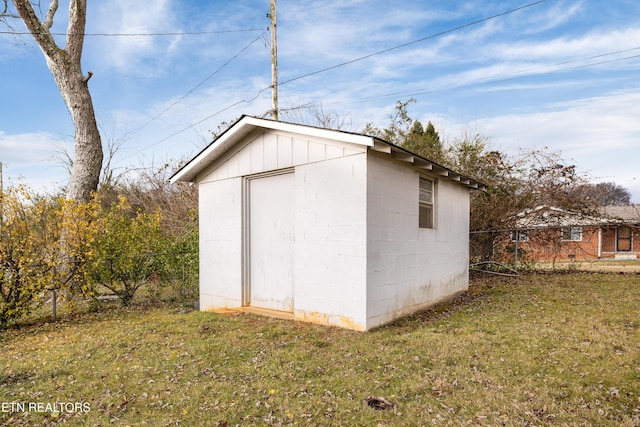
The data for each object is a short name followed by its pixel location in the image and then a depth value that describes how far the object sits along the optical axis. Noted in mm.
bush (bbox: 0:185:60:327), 6770
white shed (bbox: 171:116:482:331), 5812
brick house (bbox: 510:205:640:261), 12734
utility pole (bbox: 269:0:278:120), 12312
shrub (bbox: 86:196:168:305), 8258
